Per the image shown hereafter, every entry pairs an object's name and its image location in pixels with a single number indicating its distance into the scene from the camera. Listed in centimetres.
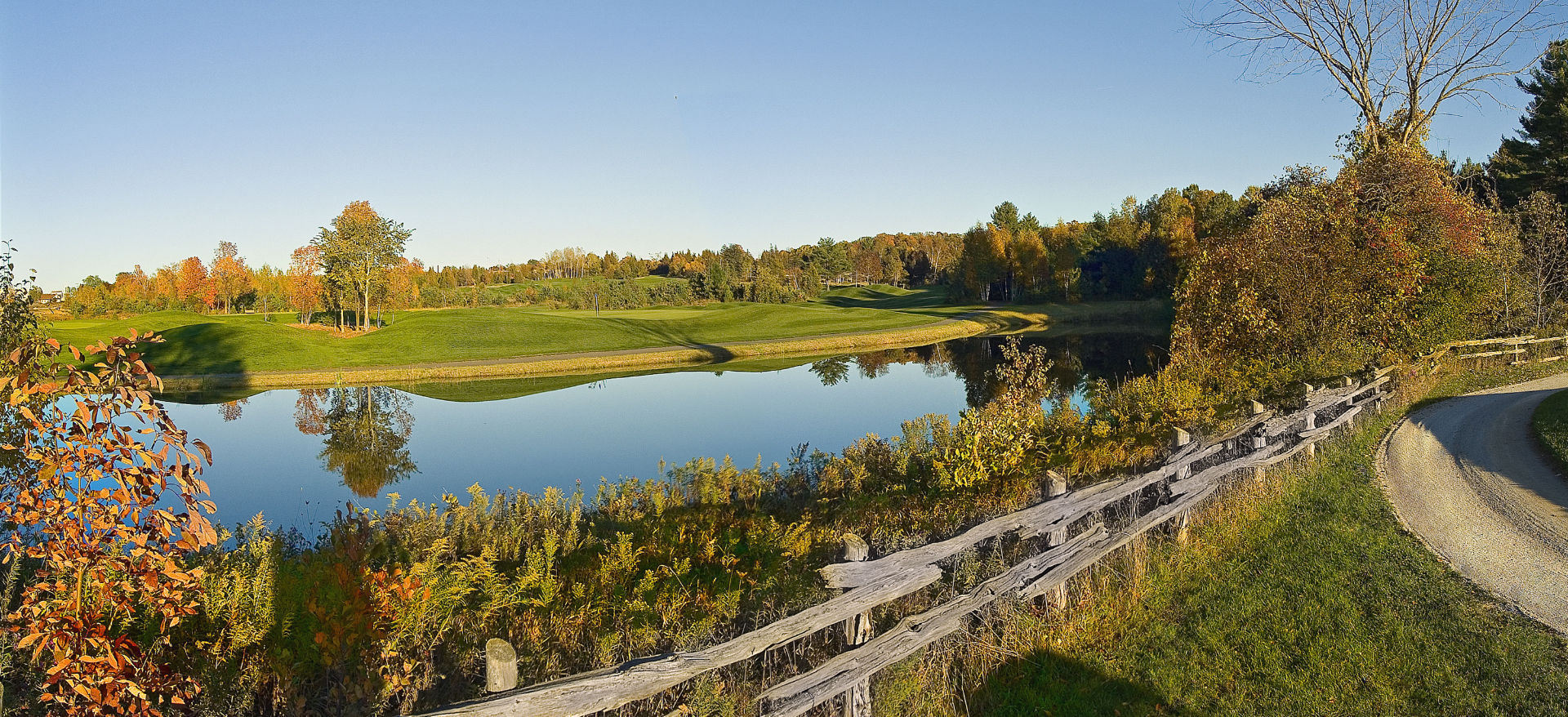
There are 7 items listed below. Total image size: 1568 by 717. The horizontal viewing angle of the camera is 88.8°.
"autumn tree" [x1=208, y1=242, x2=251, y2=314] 8088
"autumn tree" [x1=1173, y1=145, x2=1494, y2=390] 1981
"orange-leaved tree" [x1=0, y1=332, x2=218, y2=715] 312
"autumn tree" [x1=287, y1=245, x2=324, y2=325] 5741
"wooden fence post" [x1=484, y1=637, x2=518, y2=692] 405
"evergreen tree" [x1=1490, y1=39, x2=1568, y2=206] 3603
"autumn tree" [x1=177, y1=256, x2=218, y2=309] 8538
